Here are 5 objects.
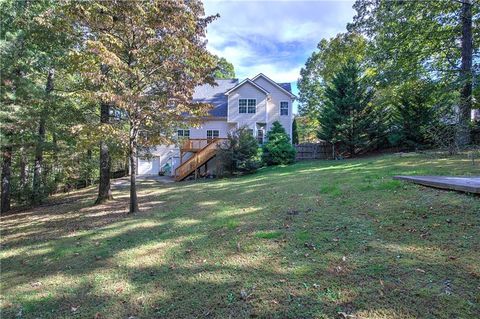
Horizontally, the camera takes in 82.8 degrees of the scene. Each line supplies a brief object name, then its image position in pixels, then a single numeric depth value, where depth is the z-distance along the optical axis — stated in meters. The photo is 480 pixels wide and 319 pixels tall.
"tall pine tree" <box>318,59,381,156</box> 17.50
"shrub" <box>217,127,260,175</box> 15.99
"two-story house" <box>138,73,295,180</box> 21.84
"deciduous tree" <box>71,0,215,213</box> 6.88
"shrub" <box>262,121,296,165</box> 18.34
